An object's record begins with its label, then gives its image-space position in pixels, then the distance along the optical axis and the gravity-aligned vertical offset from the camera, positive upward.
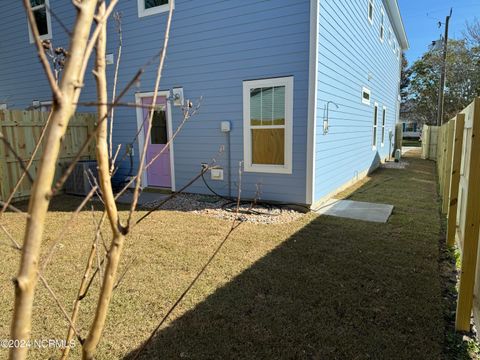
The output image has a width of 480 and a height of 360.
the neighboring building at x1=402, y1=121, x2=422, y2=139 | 40.81 +1.29
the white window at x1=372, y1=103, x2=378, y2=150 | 11.18 +0.48
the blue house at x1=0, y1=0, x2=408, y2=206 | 5.58 +0.97
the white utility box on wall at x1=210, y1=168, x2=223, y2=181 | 6.57 -0.73
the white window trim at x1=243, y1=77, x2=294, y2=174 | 5.66 +0.21
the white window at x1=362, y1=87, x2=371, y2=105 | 9.27 +1.28
